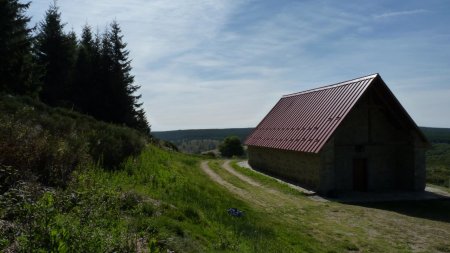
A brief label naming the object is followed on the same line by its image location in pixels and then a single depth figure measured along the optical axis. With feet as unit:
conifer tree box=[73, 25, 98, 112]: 106.22
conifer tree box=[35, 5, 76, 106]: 96.78
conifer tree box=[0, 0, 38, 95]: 65.10
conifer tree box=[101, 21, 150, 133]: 110.22
